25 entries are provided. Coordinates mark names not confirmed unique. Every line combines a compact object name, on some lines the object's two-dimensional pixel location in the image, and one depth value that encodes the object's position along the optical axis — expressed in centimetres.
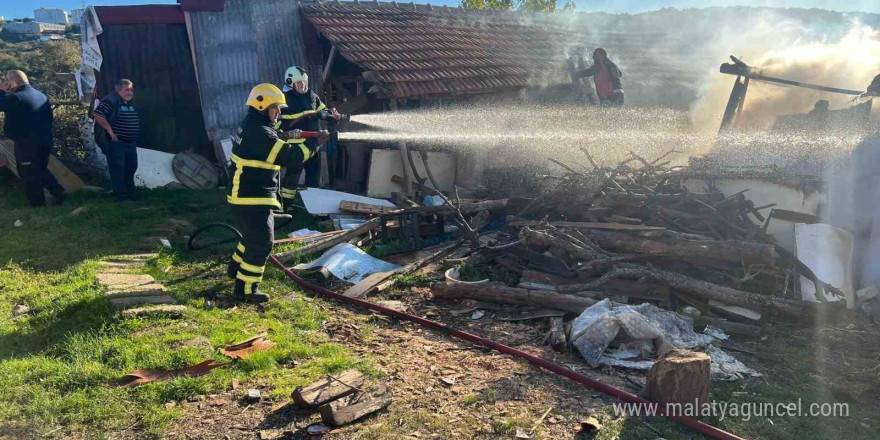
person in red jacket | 1117
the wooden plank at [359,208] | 848
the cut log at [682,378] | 360
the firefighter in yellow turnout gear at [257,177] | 550
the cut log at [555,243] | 630
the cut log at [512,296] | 543
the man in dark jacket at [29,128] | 832
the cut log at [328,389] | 360
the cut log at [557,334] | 479
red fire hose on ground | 348
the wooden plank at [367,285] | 596
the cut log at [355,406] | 349
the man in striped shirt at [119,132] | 894
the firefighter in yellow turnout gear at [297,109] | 827
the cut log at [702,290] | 546
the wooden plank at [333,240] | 694
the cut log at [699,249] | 598
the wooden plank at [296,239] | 734
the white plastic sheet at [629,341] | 455
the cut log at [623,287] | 578
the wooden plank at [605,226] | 661
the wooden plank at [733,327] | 519
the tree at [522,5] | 2927
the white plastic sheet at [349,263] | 652
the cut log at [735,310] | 543
